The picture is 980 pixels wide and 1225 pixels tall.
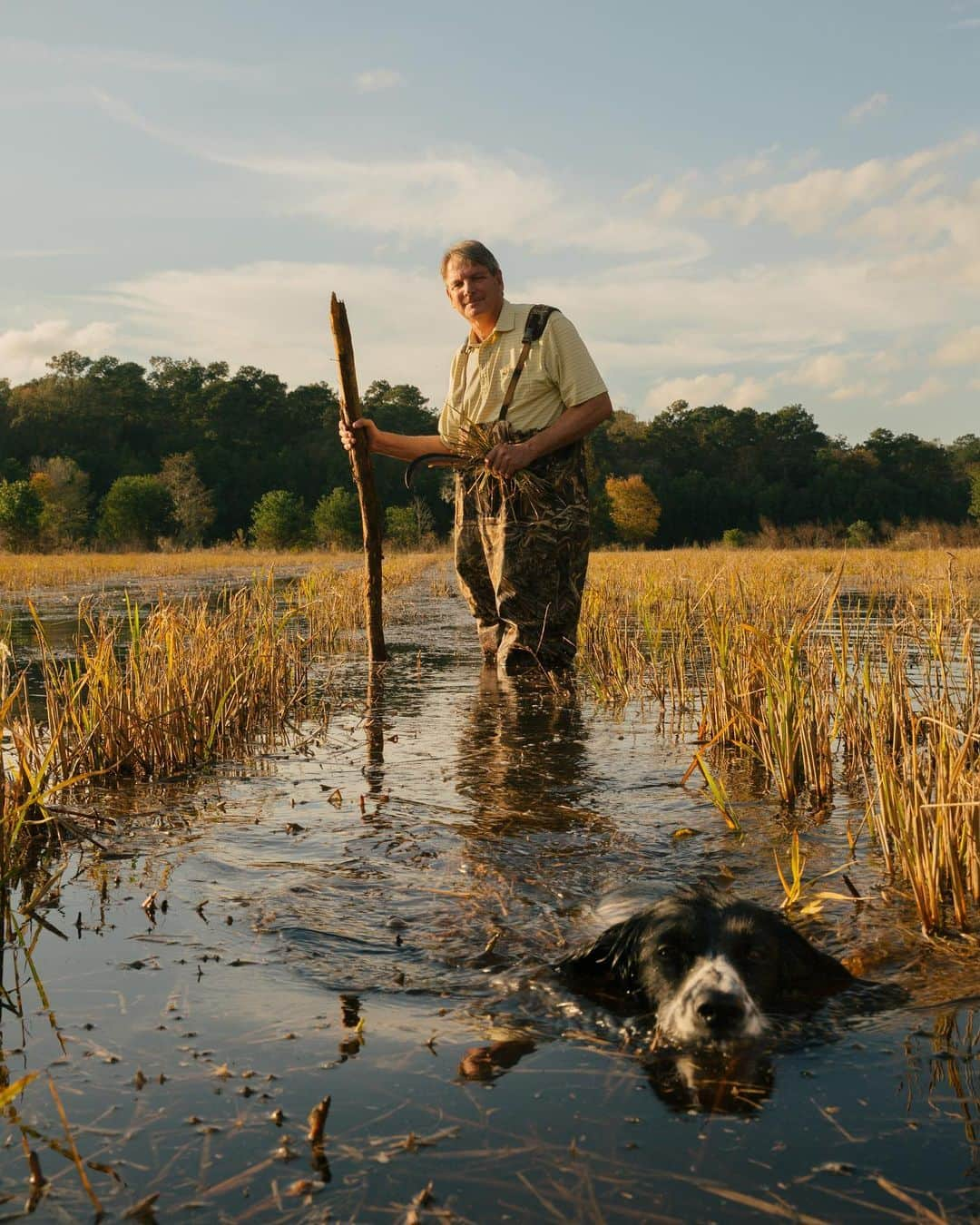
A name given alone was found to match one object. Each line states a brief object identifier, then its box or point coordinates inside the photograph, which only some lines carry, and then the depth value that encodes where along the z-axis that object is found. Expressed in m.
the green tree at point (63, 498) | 47.72
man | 6.42
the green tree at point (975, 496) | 73.71
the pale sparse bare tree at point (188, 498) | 58.66
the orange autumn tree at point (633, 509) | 77.31
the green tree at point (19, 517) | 41.53
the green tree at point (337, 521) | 53.53
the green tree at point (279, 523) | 50.47
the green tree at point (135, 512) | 55.91
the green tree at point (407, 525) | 45.47
